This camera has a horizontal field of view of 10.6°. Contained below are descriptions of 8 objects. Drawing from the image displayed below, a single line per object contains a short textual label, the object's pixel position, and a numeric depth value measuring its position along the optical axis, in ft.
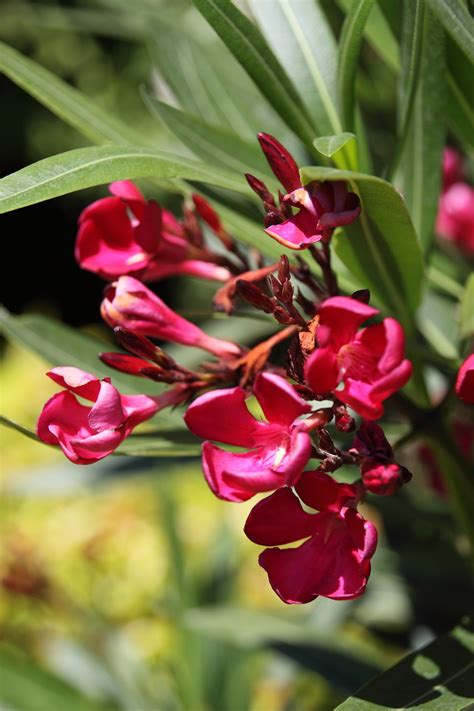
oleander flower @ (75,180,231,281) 2.45
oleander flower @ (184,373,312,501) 2.18
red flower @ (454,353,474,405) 2.24
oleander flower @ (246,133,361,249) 2.24
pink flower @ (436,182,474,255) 3.40
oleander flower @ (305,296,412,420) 2.19
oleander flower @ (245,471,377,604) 2.23
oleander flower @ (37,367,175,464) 2.28
